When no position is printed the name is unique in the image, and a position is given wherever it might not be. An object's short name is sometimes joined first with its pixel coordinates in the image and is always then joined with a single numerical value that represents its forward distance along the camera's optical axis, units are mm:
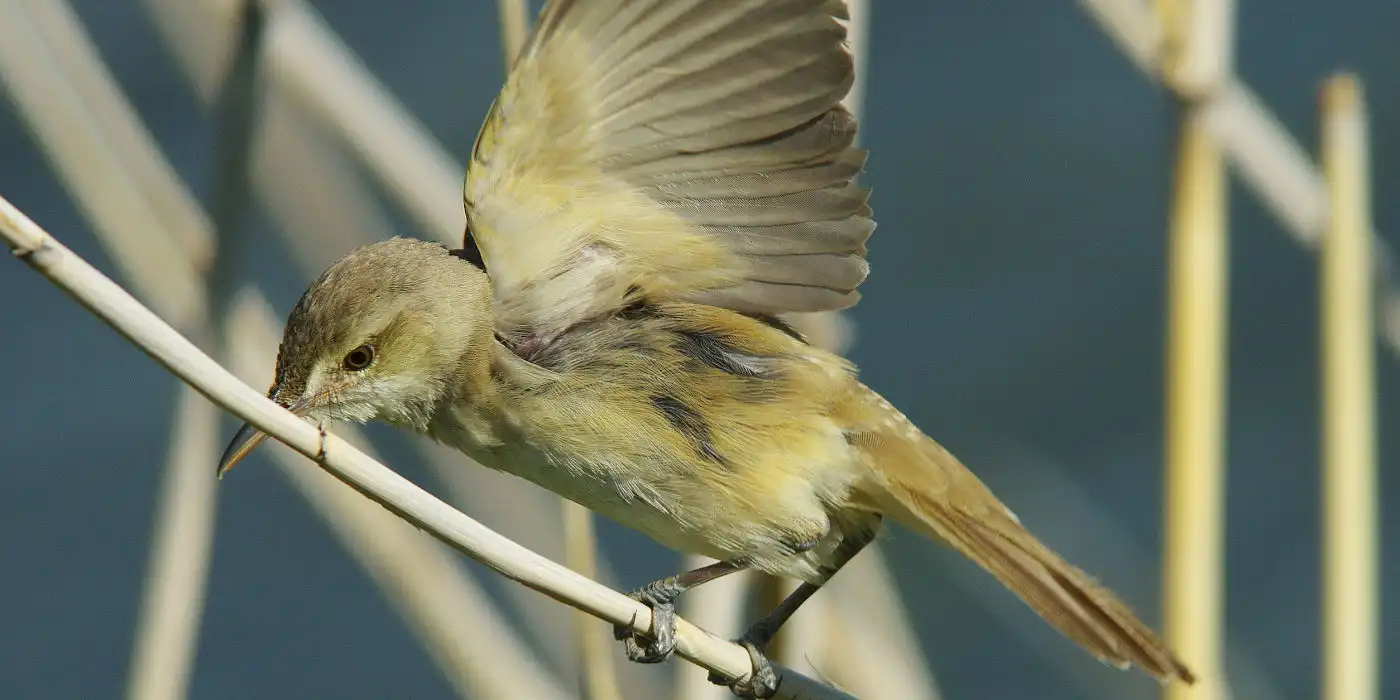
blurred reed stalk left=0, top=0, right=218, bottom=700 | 4539
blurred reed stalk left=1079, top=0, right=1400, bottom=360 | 5105
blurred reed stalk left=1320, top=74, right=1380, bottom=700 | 4473
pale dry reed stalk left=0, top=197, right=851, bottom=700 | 2889
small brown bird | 4129
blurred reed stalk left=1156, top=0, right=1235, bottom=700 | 4375
